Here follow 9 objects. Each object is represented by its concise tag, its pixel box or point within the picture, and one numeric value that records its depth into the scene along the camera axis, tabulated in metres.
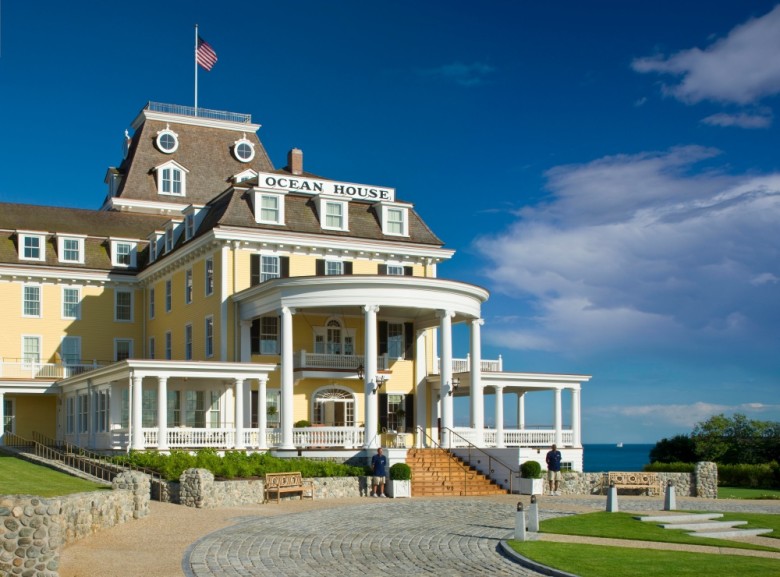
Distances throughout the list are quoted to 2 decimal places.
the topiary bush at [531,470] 32.94
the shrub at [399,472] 32.16
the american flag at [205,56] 56.56
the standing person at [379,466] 33.25
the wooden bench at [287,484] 29.11
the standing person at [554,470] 33.88
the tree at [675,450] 52.56
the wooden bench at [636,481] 34.96
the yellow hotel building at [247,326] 36.97
